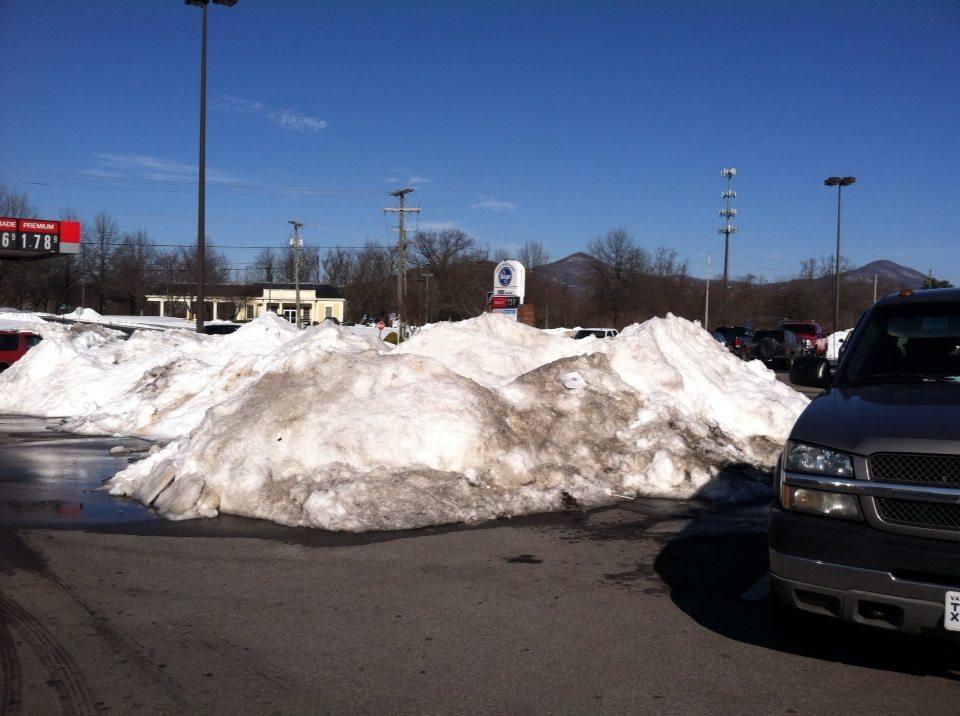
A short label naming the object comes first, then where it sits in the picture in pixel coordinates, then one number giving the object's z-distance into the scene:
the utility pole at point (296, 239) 76.81
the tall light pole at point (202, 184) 26.37
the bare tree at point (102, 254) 79.69
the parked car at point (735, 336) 37.62
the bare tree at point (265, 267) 107.31
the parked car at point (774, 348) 35.72
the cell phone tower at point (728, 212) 62.75
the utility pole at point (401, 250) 57.53
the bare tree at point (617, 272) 76.50
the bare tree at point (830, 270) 96.81
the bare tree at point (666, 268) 81.50
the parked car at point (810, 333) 38.94
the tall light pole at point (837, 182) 51.03
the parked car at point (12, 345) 24.14
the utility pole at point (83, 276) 75.72
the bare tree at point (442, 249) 85.19
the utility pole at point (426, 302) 72.57
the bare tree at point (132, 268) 82.00
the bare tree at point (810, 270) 101.00
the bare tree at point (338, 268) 111.12
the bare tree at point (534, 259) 88.82
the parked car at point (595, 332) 33.75
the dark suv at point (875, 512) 3.95
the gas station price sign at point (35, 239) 40.75
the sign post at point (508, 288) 21.11
